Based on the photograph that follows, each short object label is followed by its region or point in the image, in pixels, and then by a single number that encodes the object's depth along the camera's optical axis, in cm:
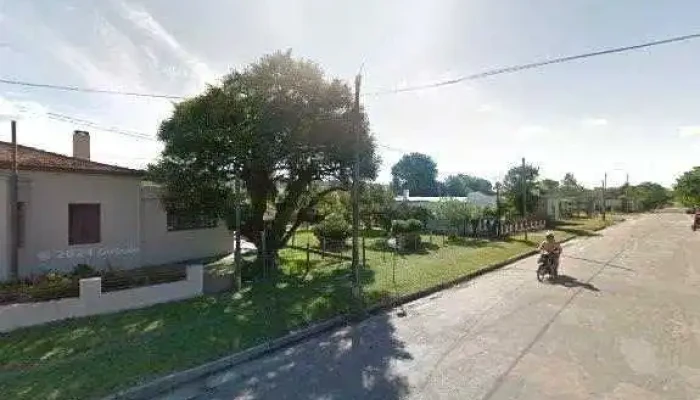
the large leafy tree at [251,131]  1247
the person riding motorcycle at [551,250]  1419
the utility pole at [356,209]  1041
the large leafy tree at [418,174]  8169
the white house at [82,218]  1184
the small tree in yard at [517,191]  3772
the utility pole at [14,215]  1096
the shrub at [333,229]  1908
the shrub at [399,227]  2179
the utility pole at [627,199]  7364
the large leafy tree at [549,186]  4306
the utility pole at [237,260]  1160
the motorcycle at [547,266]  1412
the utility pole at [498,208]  2672
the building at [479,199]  3278
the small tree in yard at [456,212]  2677
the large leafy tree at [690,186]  5352
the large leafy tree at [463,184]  8594
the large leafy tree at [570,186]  6339
